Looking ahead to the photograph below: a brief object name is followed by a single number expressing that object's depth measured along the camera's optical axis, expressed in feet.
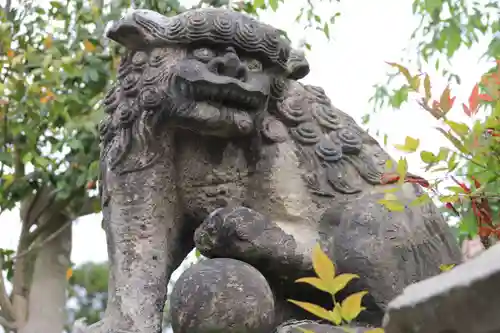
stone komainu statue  6.77
